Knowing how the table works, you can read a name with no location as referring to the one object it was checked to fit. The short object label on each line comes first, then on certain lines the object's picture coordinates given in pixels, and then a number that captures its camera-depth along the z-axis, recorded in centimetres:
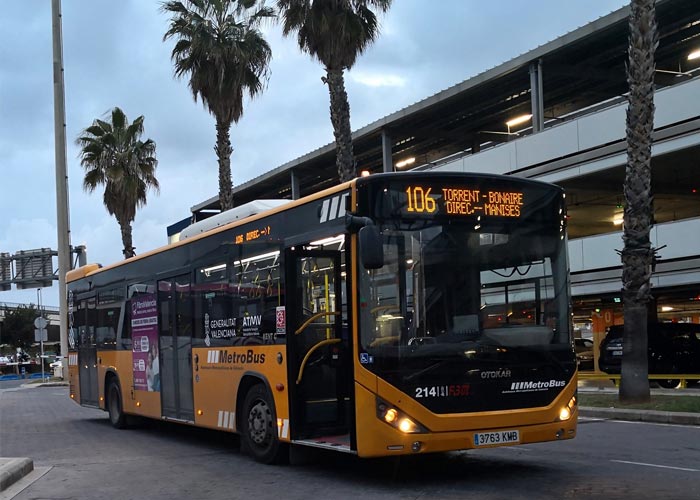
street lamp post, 3519
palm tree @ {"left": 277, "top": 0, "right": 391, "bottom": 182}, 2258
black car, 2402
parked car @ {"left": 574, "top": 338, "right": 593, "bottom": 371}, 3359
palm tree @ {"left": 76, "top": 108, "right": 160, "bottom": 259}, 3950
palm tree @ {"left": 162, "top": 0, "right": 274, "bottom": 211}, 2862
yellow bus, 847
